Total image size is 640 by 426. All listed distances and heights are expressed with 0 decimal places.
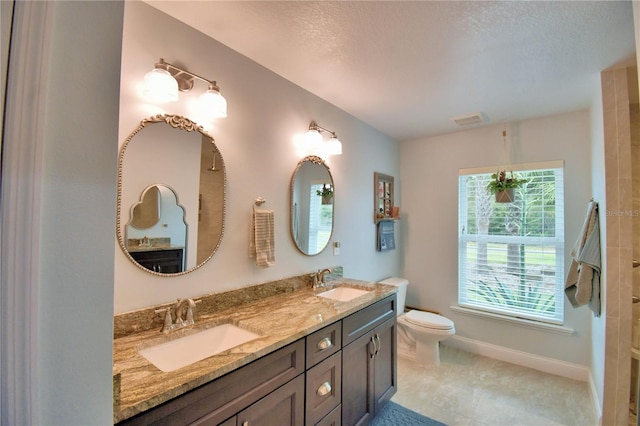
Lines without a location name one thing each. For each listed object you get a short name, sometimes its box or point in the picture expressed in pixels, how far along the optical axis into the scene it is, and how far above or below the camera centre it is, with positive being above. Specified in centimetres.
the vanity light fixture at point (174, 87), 131 +65
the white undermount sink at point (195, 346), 124 -58
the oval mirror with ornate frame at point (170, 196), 132 +13
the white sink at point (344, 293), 222 -54
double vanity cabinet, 98 -71
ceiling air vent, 275 +105
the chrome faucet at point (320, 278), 223 -43
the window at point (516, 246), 276 -21
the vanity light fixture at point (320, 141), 224 +66
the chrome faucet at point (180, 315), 135 -46
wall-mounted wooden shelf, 314 +30
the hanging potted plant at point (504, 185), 280 +40
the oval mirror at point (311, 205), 217 +15
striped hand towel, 183 -10
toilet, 268 -106
